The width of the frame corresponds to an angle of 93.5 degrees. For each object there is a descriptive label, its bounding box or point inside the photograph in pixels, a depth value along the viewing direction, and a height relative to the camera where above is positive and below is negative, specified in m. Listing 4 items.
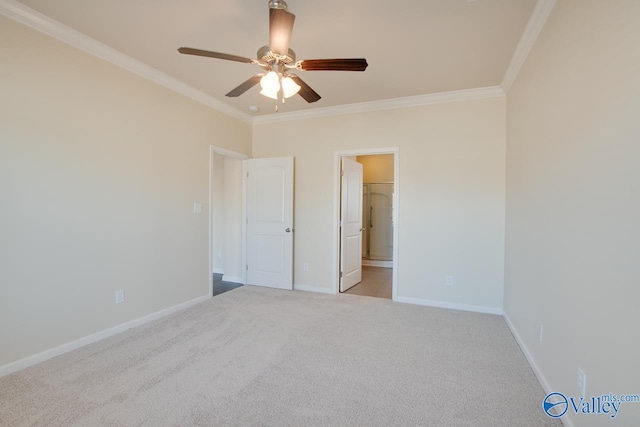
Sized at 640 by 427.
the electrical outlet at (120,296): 2.96 -0.87
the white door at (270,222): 4.60 -0.18
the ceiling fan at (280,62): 1.80 +1.02
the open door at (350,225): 4.54 -0.21
